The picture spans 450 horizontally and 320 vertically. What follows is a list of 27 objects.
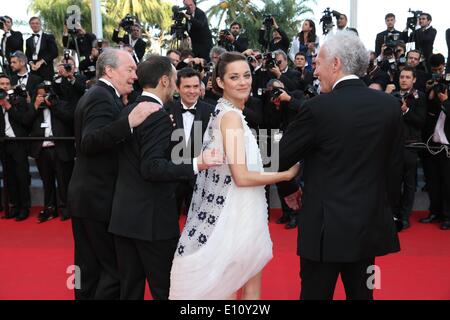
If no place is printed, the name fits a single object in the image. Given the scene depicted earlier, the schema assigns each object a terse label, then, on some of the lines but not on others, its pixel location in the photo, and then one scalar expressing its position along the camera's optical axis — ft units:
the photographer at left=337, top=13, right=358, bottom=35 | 24.34
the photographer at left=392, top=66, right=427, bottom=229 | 16.84
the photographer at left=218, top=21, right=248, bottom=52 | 23.62
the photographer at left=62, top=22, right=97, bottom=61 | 25.09
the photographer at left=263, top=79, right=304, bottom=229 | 17.11
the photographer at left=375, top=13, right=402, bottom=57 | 22.48
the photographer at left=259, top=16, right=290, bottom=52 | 24.32
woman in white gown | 7.82
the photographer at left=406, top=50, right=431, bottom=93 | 19.17
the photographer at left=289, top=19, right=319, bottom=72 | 23.43
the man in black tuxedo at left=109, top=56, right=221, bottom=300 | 8.07
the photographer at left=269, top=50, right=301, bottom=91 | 19.21
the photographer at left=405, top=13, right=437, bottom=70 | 24.21
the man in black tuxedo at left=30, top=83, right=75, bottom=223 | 18.75
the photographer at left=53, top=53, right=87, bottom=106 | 19.19
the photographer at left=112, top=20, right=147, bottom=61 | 24.49
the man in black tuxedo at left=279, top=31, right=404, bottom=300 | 6.95
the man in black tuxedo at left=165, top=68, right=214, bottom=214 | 14.71
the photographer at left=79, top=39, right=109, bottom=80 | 20.71
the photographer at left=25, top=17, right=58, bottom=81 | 26.32
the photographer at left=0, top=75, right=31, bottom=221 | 19.24
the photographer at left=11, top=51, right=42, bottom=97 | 22.54
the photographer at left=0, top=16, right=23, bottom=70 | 27.09
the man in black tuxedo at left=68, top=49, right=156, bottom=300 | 9.01
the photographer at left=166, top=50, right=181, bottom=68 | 20.80
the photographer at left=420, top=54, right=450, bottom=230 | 16.96
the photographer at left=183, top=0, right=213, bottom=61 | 23.91
